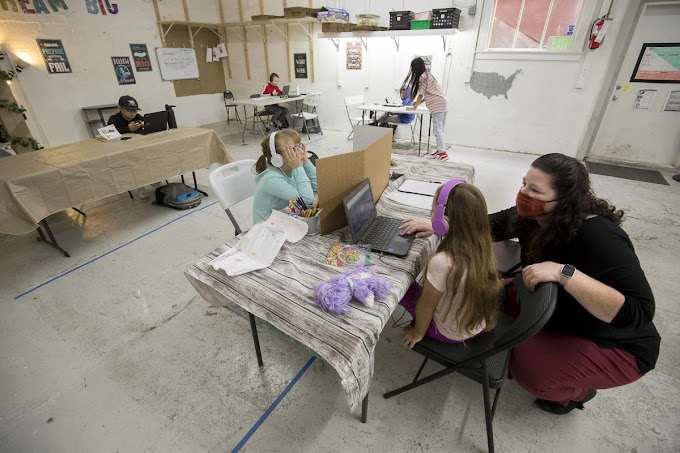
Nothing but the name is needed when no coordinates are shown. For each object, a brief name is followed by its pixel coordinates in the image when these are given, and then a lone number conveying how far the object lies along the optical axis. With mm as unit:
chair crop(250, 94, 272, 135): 6502
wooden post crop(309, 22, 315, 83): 6449
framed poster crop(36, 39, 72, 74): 5003
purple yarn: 1013
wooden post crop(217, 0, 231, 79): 7302
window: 4430
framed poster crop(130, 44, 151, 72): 6207
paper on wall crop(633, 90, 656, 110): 4402
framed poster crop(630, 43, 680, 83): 4141
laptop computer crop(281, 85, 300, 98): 6516
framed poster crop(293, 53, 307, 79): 6831
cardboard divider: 1326
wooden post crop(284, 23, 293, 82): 6733
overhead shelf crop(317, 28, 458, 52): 4797
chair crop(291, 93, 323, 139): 6320
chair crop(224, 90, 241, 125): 7857
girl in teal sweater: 1642
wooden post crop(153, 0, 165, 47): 6277
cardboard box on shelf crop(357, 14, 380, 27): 5255
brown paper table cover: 2322
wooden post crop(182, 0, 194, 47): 6727
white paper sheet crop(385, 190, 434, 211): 1704
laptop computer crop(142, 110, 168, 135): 3488
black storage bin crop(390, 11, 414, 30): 5008
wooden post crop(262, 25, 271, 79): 7074
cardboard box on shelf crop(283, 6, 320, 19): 5525
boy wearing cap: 3586
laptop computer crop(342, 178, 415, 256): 1323
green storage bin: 4883
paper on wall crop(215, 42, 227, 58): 7762
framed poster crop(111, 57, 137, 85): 5961
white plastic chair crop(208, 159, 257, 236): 1847
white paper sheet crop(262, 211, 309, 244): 1396
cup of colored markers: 1438
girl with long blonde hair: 1049
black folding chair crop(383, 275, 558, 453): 902
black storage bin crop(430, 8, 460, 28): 4652
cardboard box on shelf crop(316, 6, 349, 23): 5324
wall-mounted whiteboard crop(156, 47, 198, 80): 6695
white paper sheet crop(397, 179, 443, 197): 1856
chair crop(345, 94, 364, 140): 5695
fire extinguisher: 4133
